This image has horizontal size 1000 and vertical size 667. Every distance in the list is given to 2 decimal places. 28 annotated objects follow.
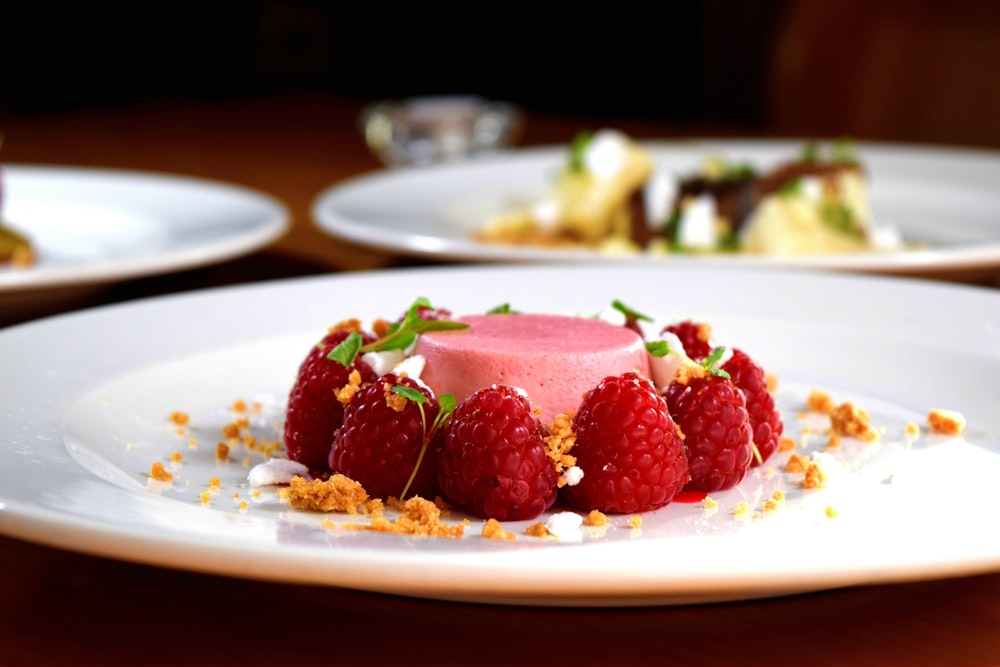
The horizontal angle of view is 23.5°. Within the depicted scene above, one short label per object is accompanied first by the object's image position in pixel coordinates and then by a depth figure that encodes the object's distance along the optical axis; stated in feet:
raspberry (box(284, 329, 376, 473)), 1.56
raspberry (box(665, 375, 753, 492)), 1.50
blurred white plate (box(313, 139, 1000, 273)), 2.05
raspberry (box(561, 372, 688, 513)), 1.44
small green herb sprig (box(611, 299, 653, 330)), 1.68
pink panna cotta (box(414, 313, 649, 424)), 1.59
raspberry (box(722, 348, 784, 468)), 1.58
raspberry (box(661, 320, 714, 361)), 1.62
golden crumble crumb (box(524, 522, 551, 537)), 1.41
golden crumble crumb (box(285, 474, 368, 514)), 1.45
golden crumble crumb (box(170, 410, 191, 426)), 1.65
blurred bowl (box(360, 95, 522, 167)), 3.74
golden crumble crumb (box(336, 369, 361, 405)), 1.53
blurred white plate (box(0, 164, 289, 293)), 2.30
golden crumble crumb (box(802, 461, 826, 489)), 1.52
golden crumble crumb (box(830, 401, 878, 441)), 1.62
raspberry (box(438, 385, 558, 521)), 1.43
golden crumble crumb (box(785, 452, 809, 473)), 1.56
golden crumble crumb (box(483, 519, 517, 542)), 1.36
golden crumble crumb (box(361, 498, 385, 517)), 1.44
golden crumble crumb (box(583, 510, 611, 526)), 1.43
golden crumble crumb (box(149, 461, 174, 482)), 1.51
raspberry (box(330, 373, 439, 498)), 1.47
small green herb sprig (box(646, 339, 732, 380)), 1.53
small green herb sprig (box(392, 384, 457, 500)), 1.47
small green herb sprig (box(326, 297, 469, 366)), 1.58
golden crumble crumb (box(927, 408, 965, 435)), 1.61
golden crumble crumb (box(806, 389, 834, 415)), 1.71
